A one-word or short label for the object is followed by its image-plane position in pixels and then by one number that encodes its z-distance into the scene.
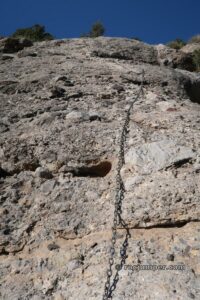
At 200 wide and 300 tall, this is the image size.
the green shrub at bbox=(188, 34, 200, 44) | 23.03
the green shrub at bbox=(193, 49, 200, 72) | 11.85
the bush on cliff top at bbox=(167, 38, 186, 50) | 19.69
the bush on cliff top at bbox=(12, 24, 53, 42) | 15.59
